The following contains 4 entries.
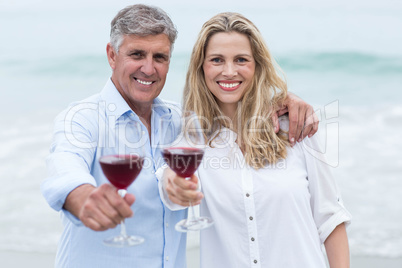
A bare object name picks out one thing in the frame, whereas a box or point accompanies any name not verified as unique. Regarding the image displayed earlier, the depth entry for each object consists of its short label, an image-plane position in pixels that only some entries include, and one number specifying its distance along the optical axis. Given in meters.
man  2.71
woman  2.80
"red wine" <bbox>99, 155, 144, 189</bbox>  1.81
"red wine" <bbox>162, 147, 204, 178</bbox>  2.07
